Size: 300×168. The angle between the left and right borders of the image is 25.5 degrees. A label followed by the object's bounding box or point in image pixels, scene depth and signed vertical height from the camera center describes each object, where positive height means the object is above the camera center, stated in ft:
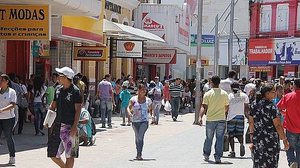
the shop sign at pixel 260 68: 193.92 -1.11
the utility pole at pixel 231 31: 124.82 +6.45
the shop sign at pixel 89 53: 86.07 +1.32
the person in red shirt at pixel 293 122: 37.06 -3.23
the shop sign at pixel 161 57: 127.13 +1.32
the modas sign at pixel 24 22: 58.34 +3.57
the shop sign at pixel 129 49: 94.58 +2.08
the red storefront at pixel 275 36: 184.65 +8.17
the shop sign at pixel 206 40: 189.16 +6.89
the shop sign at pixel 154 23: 120.26 +7.38
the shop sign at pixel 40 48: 77.30 +1.70
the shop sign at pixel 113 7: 101.11 +8.91
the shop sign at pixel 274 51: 181.57 +3.83
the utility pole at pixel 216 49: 134.25 +3.21
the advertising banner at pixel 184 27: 129.08 +7.46
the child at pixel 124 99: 75.87 -4.15
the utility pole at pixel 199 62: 85.03 +0.28
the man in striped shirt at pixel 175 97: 88.28 -4.41
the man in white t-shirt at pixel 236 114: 48.26 -3.62
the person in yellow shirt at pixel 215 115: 45.78 -3.50
